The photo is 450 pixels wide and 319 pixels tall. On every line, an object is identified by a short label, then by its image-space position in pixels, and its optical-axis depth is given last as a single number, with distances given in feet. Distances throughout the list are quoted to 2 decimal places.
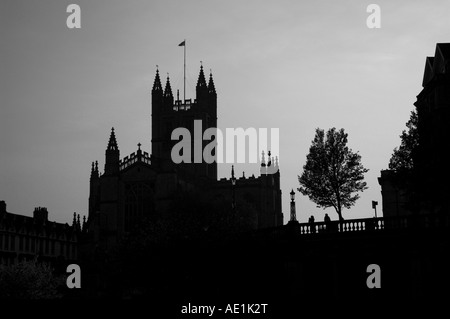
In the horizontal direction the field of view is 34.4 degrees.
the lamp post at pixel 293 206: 187.52
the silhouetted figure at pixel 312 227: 164.96
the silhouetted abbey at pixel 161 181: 377.09
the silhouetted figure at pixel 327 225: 161.99
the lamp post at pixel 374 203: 242.58
